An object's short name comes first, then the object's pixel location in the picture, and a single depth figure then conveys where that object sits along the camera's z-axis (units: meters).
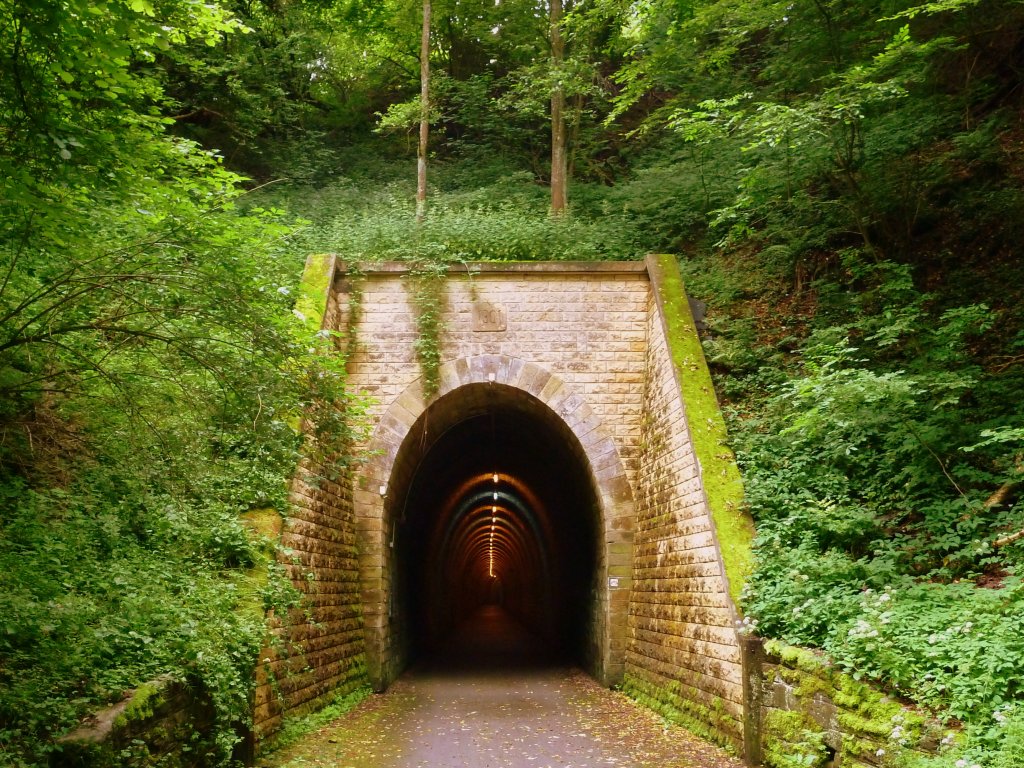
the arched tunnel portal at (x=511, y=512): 11.04
